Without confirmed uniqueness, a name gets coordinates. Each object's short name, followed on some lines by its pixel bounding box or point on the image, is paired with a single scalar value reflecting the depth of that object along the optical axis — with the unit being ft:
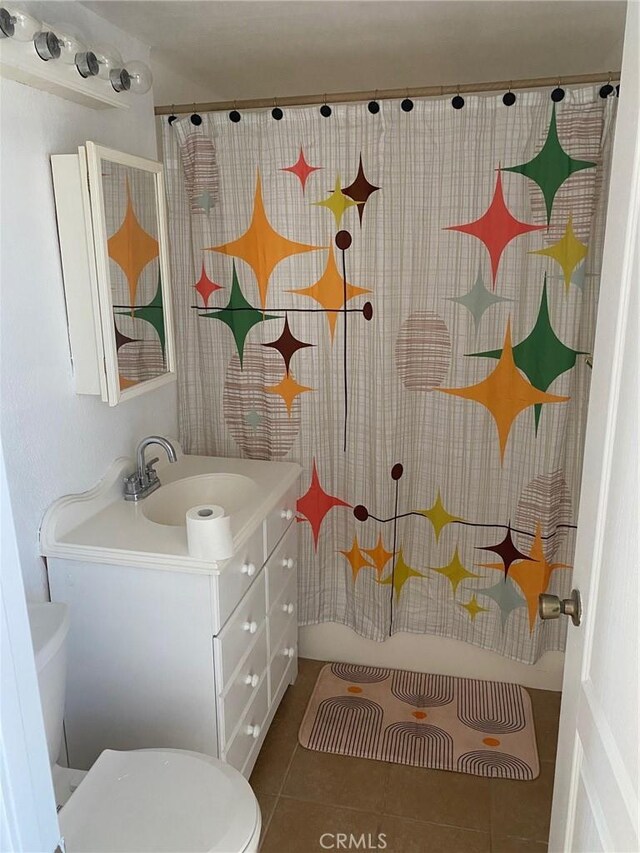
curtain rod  6.51
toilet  4.36
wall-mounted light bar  4.48
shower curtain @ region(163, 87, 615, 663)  6.89
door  2.98
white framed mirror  5.58
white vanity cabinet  5.61
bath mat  7.13
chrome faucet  6.70
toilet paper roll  5.40
